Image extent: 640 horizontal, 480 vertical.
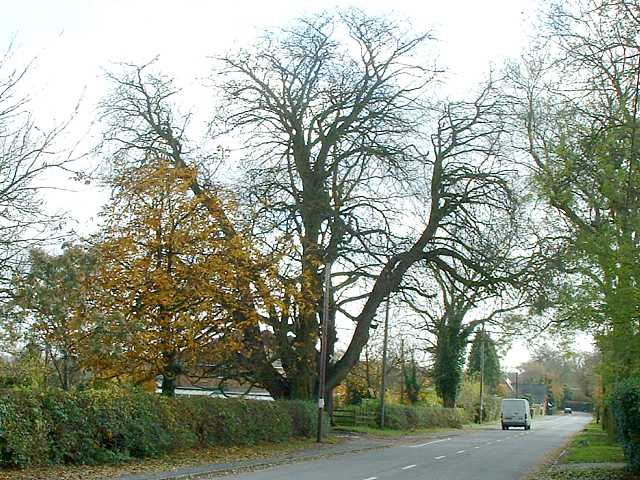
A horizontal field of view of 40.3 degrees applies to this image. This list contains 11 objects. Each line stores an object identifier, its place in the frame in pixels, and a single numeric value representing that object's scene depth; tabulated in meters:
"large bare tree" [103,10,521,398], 33.00
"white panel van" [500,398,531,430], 66.31
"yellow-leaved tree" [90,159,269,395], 25.86
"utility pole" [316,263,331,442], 33.16
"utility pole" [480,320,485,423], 76.50
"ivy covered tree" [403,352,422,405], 66.19
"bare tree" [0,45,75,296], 18.23
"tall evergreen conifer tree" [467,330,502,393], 89.25
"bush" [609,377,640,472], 18.08
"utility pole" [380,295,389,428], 50.42
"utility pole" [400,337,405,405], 64.50
